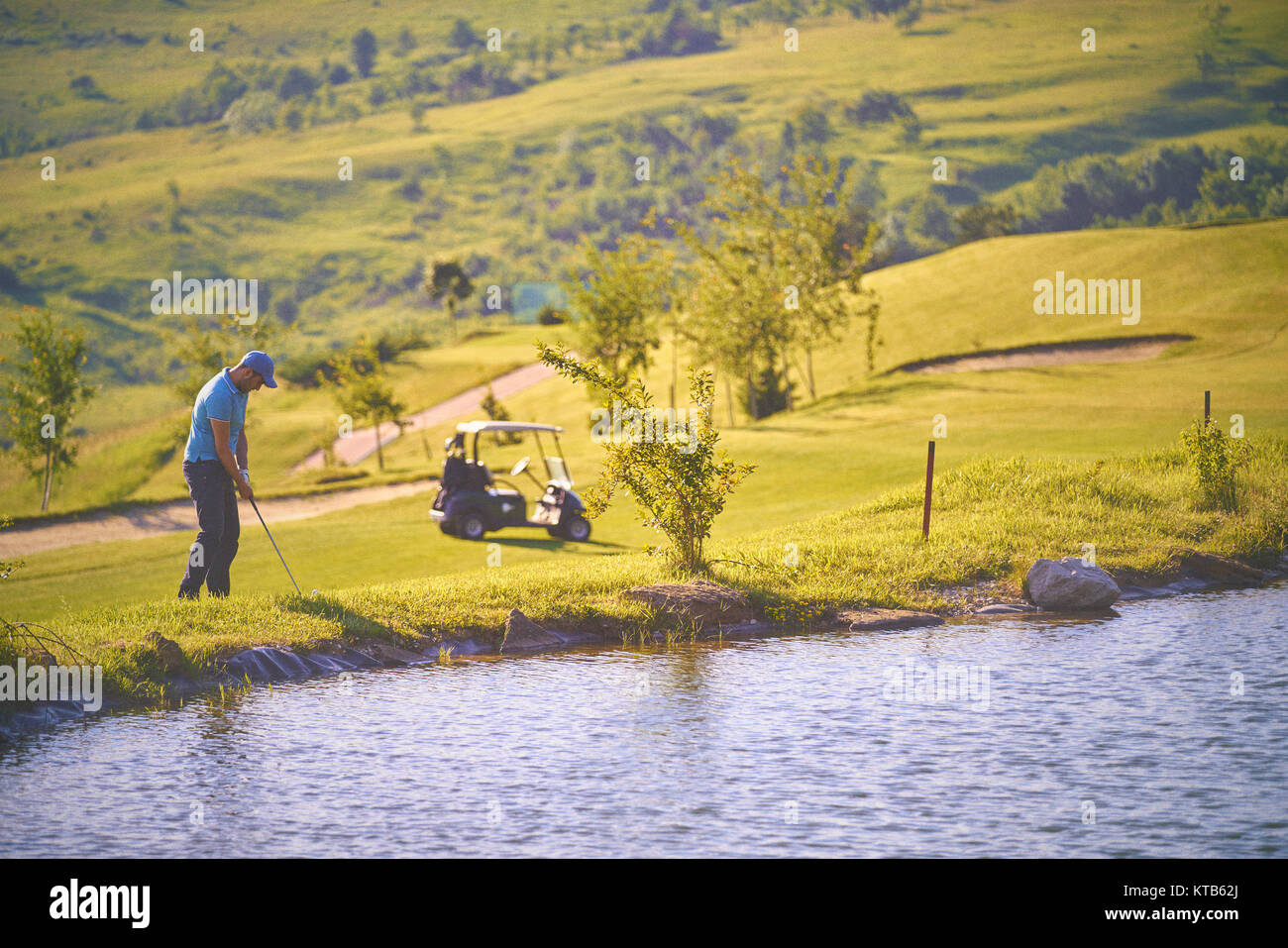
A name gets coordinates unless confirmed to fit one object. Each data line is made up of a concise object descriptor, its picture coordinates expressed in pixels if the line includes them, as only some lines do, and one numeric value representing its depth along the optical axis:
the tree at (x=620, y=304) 56.03
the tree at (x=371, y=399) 56.28
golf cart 27.25
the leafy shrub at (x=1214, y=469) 23.05
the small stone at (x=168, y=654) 14.45
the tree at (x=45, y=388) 48.59
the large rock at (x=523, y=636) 16.81
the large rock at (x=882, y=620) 17.59
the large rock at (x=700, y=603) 17.66
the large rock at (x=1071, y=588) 18.52
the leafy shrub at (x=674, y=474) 19.00
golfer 15.44
